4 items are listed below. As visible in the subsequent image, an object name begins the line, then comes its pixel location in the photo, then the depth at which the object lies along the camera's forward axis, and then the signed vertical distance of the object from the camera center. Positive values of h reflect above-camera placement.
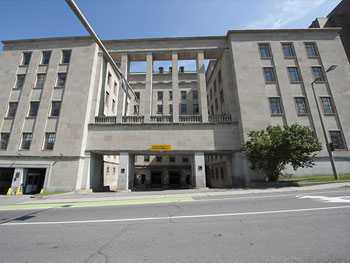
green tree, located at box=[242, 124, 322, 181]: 15.12 +2.19
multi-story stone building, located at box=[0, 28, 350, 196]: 19.72 +8.79
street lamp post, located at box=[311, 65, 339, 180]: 15.03 +1.51
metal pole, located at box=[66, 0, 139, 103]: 9.53 +9.68
